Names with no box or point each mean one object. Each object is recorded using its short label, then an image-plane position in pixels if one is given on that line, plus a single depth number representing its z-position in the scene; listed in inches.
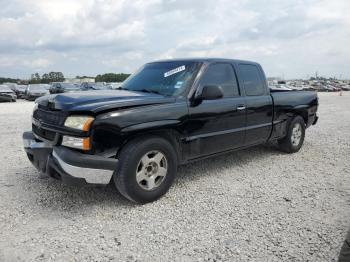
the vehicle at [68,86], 1015.9
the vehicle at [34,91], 973.2
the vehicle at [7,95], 880.9
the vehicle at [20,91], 1148.5
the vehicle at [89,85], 1139.1
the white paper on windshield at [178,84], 169.8
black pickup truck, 133.5
